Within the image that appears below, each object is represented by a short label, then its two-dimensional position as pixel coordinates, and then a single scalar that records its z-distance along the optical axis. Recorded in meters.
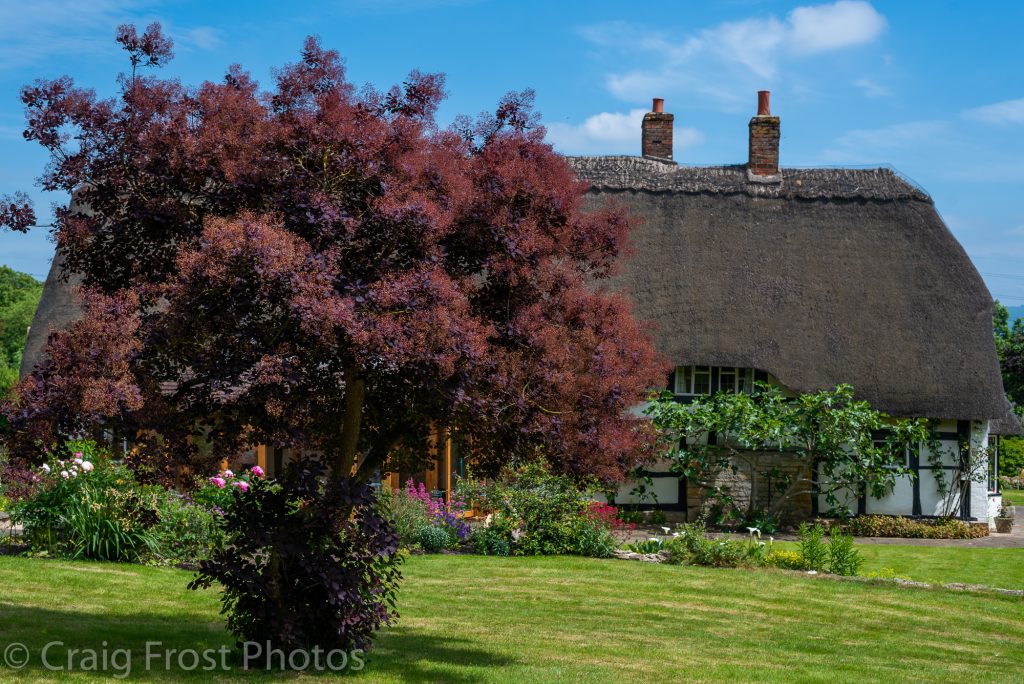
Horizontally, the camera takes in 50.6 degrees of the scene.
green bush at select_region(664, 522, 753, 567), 14.95
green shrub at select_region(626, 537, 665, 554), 15.65
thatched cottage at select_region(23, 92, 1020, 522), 21.50
